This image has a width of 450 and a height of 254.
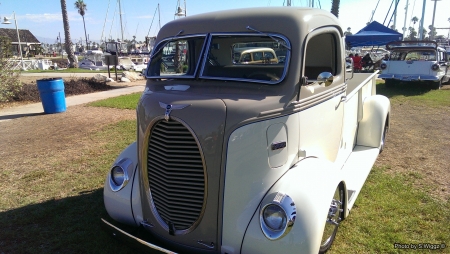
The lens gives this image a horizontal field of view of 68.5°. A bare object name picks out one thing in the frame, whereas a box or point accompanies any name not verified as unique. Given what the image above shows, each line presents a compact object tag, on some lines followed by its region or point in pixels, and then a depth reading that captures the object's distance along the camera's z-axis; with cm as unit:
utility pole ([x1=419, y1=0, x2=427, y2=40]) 2803
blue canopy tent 1727
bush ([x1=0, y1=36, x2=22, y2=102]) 1100
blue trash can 935
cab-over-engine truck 247
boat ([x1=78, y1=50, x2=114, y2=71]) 3180
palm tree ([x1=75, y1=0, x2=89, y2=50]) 6122
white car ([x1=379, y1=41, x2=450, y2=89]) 1276
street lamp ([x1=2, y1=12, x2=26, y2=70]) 2123
